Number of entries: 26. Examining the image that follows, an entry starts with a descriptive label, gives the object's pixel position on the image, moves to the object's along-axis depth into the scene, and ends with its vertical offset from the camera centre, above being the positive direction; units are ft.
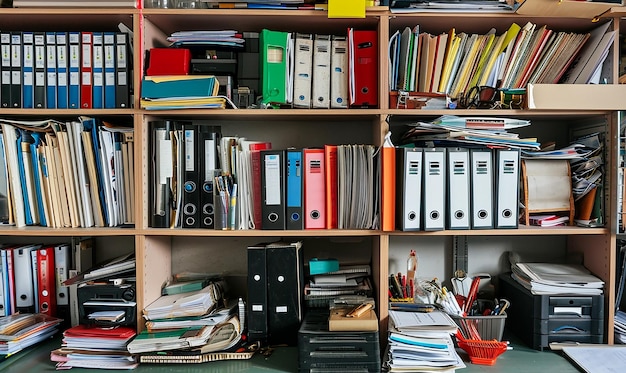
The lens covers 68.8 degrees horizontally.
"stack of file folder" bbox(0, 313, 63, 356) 5.31 -1.87
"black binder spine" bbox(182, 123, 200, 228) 5.67 +0.06
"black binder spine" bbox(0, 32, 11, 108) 5.72 +1.27
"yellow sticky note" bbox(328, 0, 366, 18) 5.38 +1.95
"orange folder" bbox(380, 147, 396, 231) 5.36 -0.11
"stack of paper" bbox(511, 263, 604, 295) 5.55 -1.32
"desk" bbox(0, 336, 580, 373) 5.04 -2.16
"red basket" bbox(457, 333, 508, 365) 5.14 -2.00
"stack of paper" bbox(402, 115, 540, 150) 5.49 +0.51
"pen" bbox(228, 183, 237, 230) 5.59 -0.41
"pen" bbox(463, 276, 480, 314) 6.05 -1.64
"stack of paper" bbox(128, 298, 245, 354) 5.16 -1.86
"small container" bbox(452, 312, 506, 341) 5.58 -1.86
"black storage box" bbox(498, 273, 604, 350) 5.51 -1.77
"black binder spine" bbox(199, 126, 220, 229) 5.69 -0.02
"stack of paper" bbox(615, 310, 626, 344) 5.56 -1.94
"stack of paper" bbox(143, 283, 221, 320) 5.44 -1.60
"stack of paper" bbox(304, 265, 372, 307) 5.78 -1.44
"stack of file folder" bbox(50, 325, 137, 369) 5.24 -2.03
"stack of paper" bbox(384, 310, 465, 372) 4.91 -1.90
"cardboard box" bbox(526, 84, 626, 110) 5.41 +0.90
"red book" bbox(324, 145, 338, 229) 5.59 -0.13
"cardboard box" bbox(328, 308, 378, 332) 5.03 -1.65
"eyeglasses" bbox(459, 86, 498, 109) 5.70 +0.95
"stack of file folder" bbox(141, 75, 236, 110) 5.43 +0.98
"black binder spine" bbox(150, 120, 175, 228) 5.62 -0.05
